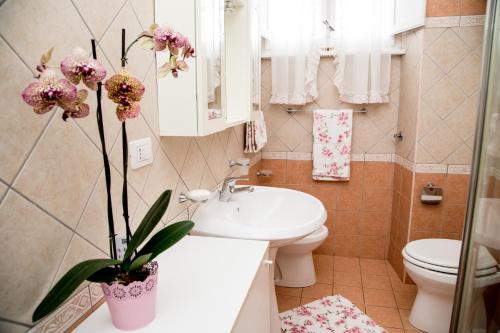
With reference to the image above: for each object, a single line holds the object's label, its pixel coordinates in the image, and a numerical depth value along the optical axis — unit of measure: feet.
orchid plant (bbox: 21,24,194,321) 1.77
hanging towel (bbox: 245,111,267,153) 7.30
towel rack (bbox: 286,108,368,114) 8.54
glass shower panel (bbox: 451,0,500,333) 3.61
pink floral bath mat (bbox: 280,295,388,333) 6.48
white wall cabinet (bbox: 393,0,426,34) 7.05
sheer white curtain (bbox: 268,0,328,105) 8.03
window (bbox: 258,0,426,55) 7.20
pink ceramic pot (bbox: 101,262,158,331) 2.36
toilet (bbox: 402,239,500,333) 5.89
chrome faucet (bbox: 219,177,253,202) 5.39
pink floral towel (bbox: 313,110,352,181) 8.59
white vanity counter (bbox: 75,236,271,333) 2.59
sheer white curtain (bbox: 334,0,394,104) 7.76
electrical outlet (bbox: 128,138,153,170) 3.50
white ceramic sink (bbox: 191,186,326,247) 4.20
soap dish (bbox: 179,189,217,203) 4.22
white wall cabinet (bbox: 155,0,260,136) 3.68
